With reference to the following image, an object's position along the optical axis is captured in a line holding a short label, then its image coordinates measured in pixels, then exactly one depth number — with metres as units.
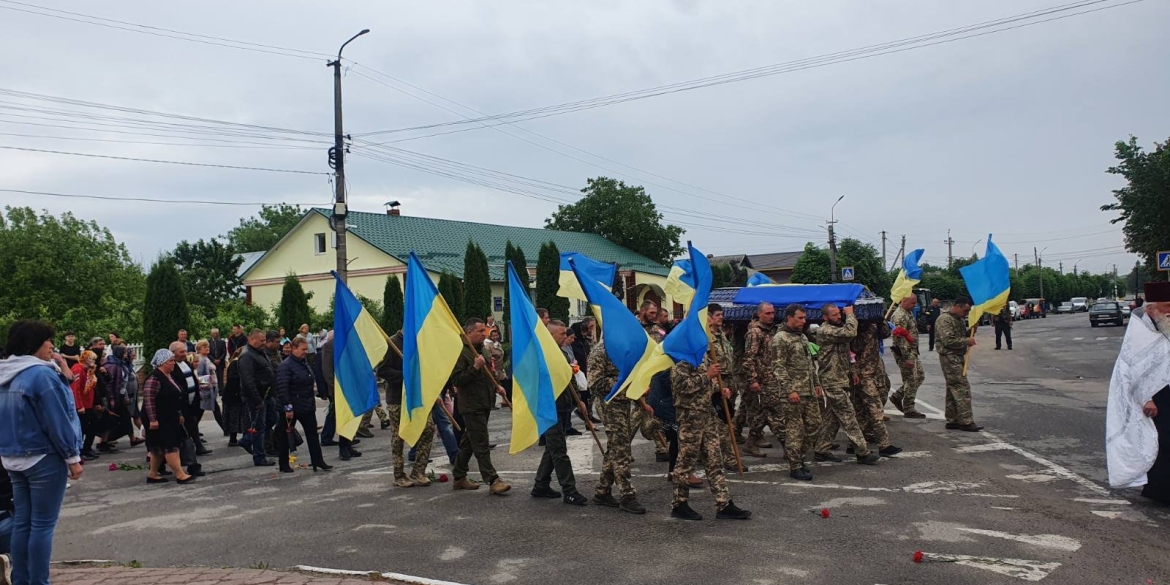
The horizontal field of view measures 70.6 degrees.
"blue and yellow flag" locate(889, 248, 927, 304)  12.26
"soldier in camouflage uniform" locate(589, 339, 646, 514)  7.75
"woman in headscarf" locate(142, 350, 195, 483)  10.03
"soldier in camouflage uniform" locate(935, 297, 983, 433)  11.42
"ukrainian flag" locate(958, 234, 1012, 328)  11.51
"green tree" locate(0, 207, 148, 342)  35.19
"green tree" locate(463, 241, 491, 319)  32.72
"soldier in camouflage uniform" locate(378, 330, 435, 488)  9.30
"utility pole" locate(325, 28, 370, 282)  20.48
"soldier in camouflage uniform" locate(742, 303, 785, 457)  9.45
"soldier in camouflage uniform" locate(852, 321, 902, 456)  9.93
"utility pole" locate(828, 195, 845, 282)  42.99
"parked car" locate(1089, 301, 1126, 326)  43.81
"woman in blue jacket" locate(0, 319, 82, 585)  5.31
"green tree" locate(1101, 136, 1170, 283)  25.98
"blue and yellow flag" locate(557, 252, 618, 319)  9.67
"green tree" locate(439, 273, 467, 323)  31.02
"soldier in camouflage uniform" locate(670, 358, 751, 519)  7.29
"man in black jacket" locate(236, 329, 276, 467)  11.02
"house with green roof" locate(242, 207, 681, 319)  40.62
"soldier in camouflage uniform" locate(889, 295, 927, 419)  12.39
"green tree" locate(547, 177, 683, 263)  57.41
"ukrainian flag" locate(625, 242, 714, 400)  7.44
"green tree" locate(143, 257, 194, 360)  20.70
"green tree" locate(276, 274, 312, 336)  28.03
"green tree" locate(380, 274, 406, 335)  30.81
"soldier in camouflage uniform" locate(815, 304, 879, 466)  9.47
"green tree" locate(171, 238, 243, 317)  65.22
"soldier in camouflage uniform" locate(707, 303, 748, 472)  9.47
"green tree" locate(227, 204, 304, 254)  80.50
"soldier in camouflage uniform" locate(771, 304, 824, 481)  8.92
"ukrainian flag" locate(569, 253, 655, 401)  7.73
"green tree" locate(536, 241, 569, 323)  36.06
